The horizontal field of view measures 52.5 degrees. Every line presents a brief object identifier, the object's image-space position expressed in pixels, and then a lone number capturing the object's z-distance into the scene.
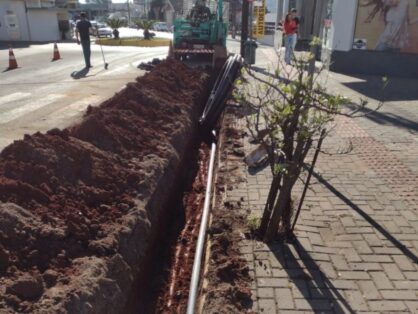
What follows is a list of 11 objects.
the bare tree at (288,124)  3.92
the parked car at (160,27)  59.71
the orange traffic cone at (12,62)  16.88
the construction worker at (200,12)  18.19
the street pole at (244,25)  17.50
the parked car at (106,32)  41.66
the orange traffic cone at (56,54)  20.12
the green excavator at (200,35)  17.36
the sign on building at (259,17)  22.30
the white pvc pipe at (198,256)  3.76
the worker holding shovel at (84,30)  15.80
